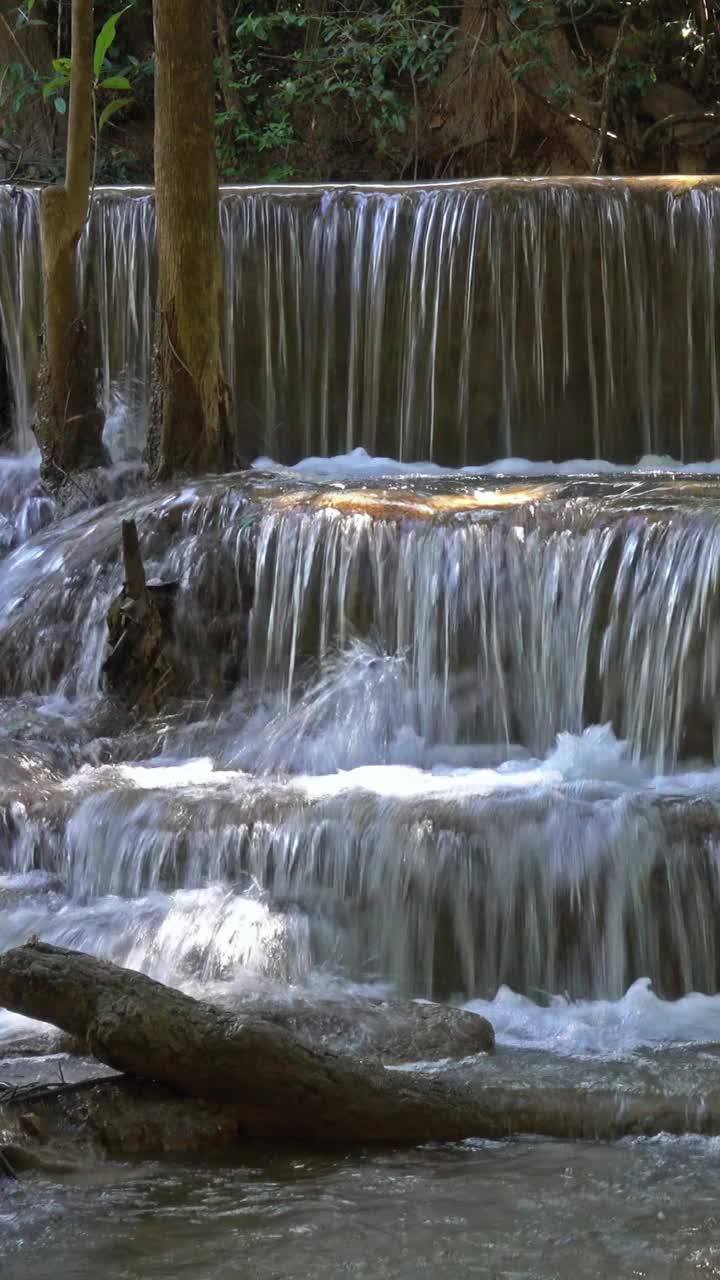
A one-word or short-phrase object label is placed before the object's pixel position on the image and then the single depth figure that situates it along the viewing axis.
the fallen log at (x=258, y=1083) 8.89
